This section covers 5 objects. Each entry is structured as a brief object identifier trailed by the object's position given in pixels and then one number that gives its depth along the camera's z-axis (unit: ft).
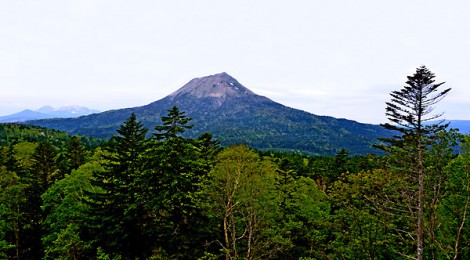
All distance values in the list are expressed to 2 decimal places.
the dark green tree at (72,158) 165.27
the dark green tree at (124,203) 87.40
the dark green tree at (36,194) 132.16
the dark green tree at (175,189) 79.97
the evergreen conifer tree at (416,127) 64.23
